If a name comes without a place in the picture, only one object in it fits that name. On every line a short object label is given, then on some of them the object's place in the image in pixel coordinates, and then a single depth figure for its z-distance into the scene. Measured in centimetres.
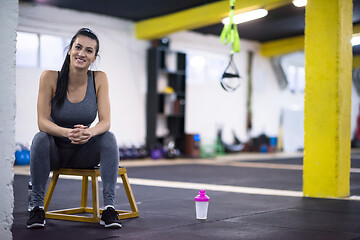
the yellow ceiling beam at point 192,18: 738
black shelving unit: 1030
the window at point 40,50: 865
